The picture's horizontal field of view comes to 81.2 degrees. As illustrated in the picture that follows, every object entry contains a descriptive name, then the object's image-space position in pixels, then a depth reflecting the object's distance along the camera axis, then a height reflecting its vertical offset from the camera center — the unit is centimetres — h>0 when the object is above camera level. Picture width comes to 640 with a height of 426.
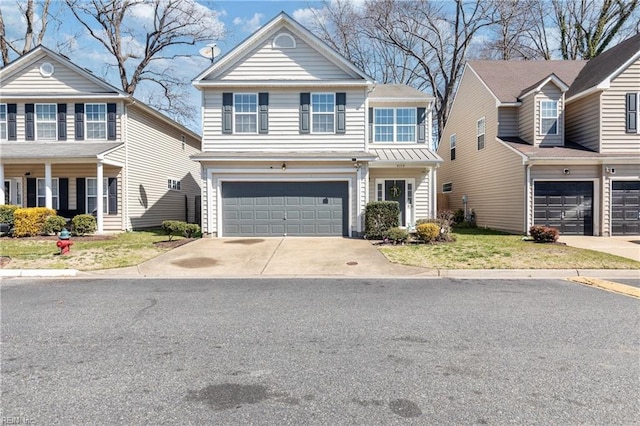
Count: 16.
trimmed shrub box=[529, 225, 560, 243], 1262 -109
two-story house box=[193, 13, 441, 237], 1499 +263
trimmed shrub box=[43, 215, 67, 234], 1443 -77
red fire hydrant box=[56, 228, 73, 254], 1073 -111
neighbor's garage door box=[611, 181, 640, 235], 1502 -23
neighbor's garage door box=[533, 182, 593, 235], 1527 -14
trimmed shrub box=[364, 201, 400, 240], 1393 -52
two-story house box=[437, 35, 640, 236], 1503 +232
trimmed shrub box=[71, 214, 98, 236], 1450 -80
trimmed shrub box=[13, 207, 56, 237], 1412 -65
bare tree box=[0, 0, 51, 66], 2355 +1107
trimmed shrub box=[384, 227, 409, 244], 1261 -108
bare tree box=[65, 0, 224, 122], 2594 +1228
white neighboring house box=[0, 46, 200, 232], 1709 +344
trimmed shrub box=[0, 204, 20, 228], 1433 -40
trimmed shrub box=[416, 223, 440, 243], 1270 -99
